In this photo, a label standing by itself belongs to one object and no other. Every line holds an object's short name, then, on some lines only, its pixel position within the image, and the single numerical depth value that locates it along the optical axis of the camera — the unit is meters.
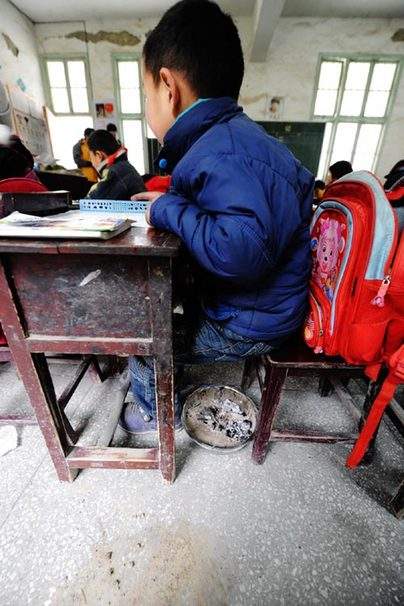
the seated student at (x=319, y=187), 4.36
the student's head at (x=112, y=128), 5.91
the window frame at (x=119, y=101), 5.70
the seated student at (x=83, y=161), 4.27
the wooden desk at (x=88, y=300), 0.61
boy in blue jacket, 0.61
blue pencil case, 1.07
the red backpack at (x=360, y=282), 0.68
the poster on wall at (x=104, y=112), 6.00
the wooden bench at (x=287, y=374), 0.89
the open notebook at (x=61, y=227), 0.56
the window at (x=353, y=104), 5.66
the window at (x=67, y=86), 5.84
